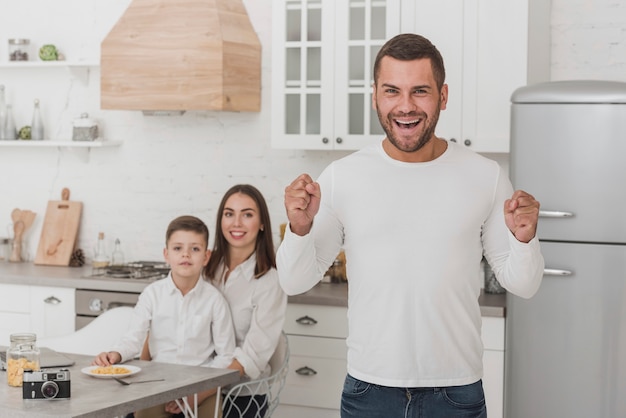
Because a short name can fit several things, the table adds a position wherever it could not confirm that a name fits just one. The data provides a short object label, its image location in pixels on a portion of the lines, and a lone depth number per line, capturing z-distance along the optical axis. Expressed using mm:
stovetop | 4816
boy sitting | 3732
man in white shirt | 2348
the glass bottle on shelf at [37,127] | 5482
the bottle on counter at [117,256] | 5395
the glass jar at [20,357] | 3096
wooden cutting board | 5414
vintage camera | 2887
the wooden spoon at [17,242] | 5543
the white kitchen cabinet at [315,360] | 4387
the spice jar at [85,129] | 5355
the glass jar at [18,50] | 5473
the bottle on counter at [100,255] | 5238
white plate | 3148
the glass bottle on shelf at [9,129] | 5492
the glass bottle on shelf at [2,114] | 5496
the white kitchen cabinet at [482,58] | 4305
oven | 4703
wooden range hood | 4781
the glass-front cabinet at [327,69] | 4566
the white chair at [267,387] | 3686
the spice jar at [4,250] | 5586
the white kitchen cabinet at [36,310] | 4871
